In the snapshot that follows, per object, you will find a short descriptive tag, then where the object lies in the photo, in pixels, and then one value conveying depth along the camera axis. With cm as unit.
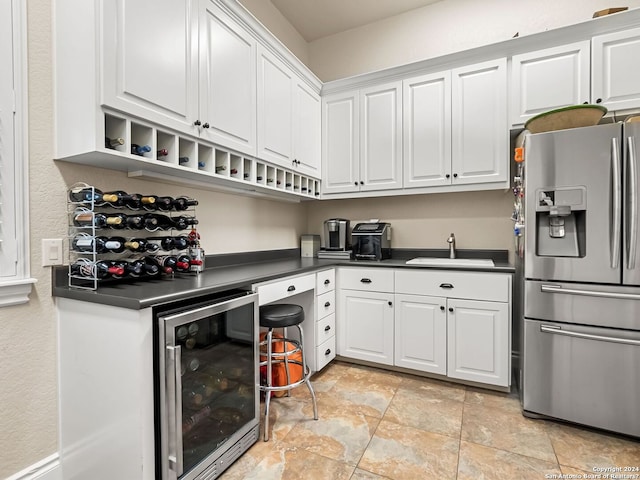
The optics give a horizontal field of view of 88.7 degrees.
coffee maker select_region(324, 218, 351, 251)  311
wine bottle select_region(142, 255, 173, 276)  167
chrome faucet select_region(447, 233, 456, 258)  285
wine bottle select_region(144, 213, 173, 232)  167
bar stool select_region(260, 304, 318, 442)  184
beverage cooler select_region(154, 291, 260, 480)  125
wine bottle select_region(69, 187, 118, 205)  142
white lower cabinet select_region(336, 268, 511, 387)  225
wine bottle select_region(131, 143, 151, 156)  156
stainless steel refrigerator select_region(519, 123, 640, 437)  173
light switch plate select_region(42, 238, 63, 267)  145
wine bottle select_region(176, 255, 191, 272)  186
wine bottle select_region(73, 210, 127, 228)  144
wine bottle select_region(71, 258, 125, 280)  142
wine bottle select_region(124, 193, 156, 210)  159
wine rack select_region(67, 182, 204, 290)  145
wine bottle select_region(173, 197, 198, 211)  179
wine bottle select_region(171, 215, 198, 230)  180
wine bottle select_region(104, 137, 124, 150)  148
